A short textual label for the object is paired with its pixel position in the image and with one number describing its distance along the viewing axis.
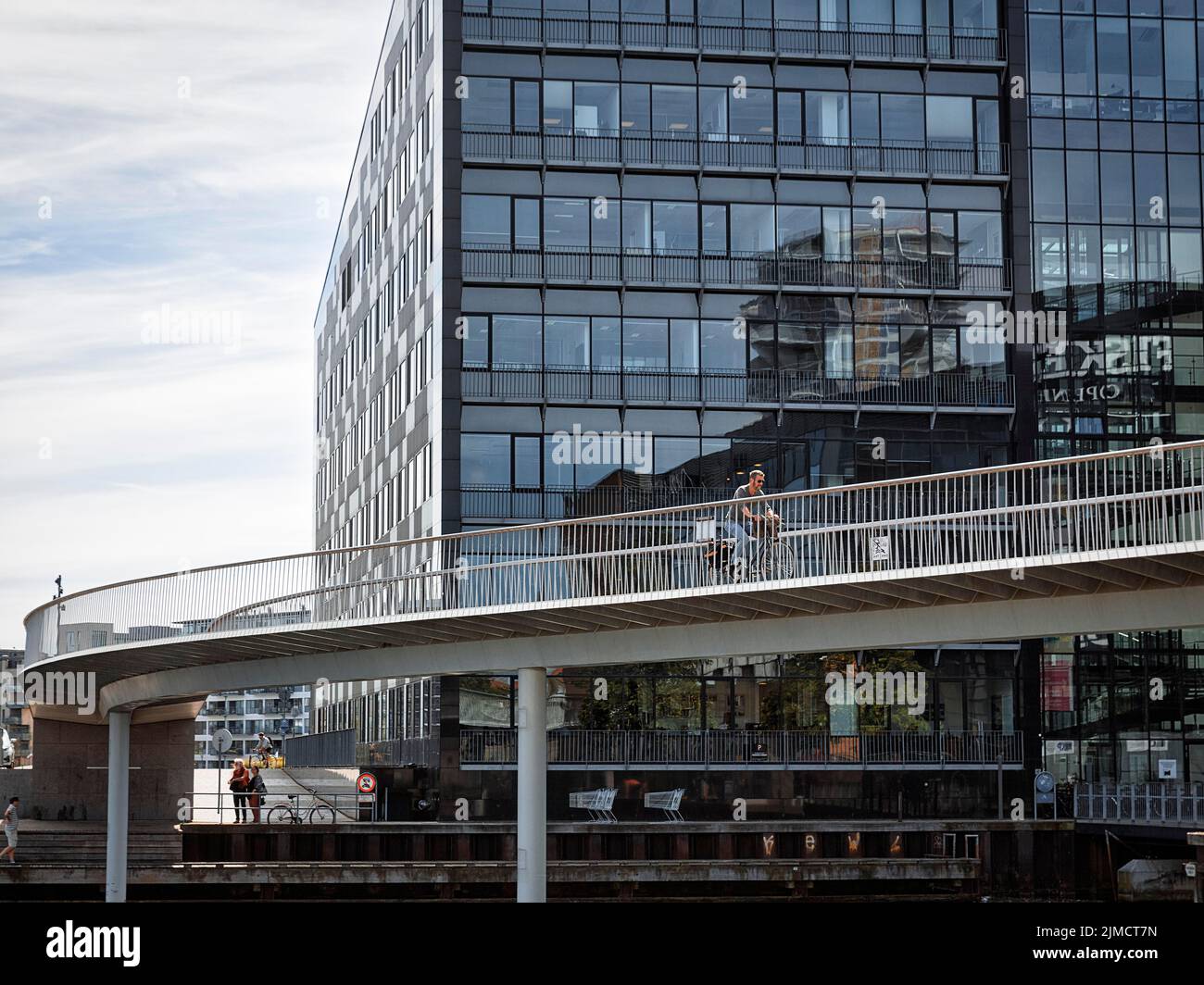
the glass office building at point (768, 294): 50.53
